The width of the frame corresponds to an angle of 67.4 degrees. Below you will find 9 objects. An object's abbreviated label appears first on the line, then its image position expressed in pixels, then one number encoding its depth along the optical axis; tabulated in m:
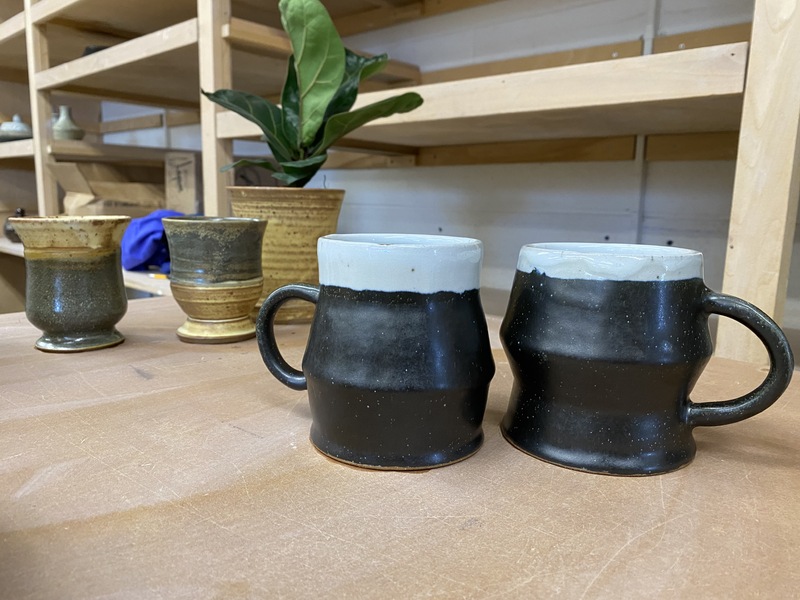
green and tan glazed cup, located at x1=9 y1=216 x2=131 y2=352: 0.57
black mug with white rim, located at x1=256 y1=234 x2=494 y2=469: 0.35
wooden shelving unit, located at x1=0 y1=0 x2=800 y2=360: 0.57
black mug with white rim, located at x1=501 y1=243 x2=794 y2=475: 0.34
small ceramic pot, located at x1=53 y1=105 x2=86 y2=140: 1.64
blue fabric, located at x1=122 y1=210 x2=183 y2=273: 1.33
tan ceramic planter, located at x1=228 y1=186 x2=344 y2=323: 0.73
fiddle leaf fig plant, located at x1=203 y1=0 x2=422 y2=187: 0.67
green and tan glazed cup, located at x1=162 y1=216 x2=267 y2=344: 0.62
